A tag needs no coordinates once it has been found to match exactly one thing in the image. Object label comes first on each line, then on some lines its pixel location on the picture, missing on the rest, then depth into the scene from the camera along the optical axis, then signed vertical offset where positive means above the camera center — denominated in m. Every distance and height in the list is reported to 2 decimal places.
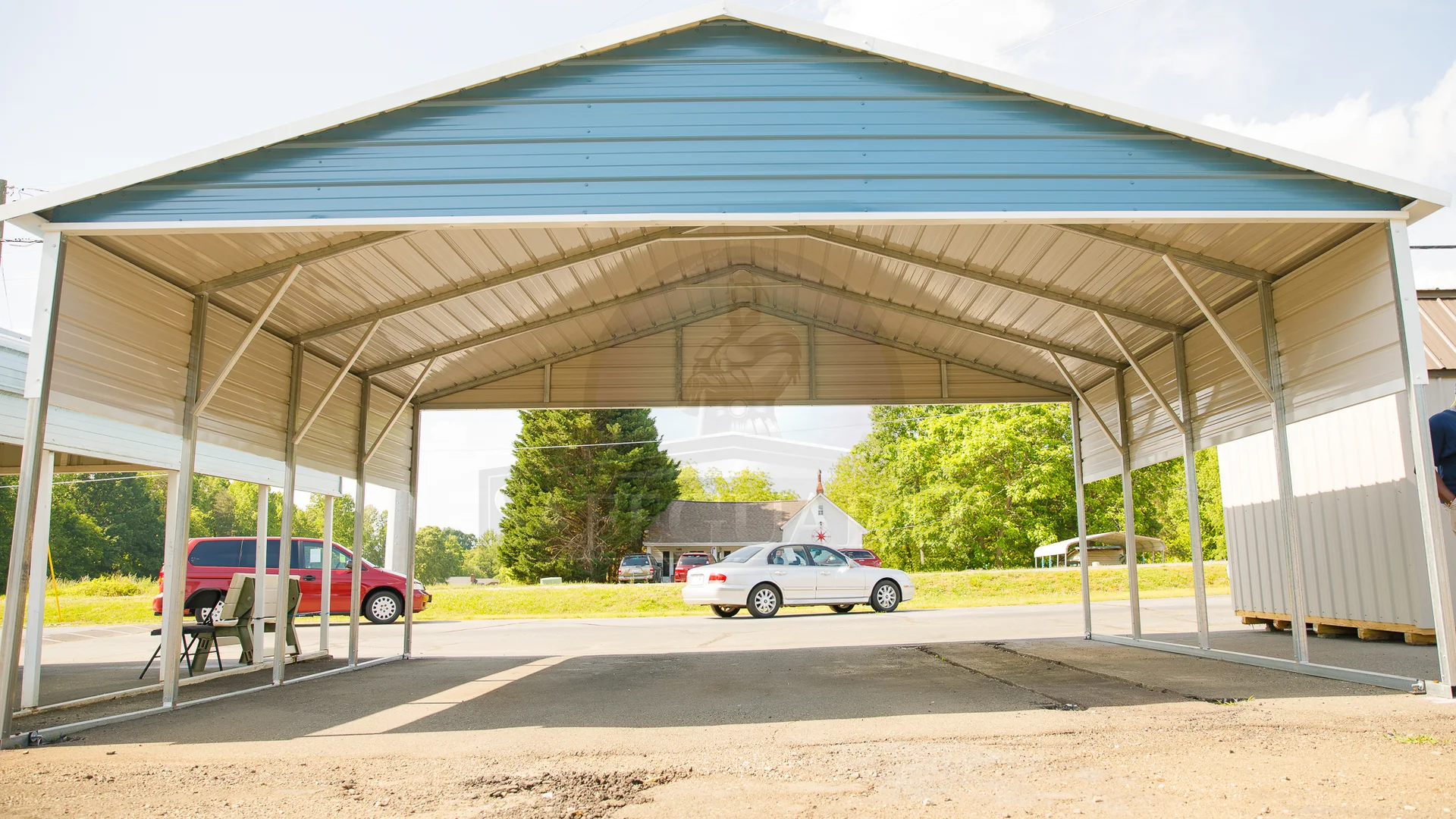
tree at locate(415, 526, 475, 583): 106.00 -0.50
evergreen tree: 42.22 +2.62
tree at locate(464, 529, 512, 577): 98.30 -0.71
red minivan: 15.98 -0.38
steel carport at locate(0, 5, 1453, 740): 6.24 +2.49
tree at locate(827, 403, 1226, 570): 40.28 +2.47
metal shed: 9.26 +0.27
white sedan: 16.48 -0.61
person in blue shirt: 6.48 +0.64
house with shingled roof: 46.62 +1.15
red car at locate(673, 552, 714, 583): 31.07 -0.51
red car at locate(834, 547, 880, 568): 25.42 -0.27
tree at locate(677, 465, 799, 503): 75.50 +5.04
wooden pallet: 9.27 -0.97
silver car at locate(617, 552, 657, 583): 39.28 -0.83
